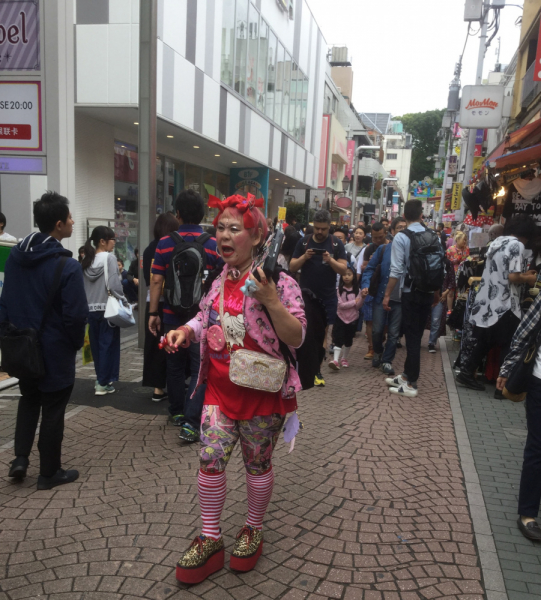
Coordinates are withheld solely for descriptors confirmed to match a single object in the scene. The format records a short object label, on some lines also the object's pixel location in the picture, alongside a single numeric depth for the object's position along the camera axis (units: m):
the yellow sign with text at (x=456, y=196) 19.82
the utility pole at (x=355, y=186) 26.06
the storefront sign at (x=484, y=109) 13.96
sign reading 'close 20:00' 5.78
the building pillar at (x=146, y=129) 7.42
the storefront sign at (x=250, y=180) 19.81
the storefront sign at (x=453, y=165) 31.06
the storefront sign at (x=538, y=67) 7.28
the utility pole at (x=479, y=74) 15.71
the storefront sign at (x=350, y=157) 42.72
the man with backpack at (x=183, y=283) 4.37
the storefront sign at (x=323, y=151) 31.54
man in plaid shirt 3.21
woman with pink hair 2.57
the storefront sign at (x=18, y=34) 5.80
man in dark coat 3.44
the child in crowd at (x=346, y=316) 7.35
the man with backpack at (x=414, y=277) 5.99
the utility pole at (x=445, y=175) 31.85
